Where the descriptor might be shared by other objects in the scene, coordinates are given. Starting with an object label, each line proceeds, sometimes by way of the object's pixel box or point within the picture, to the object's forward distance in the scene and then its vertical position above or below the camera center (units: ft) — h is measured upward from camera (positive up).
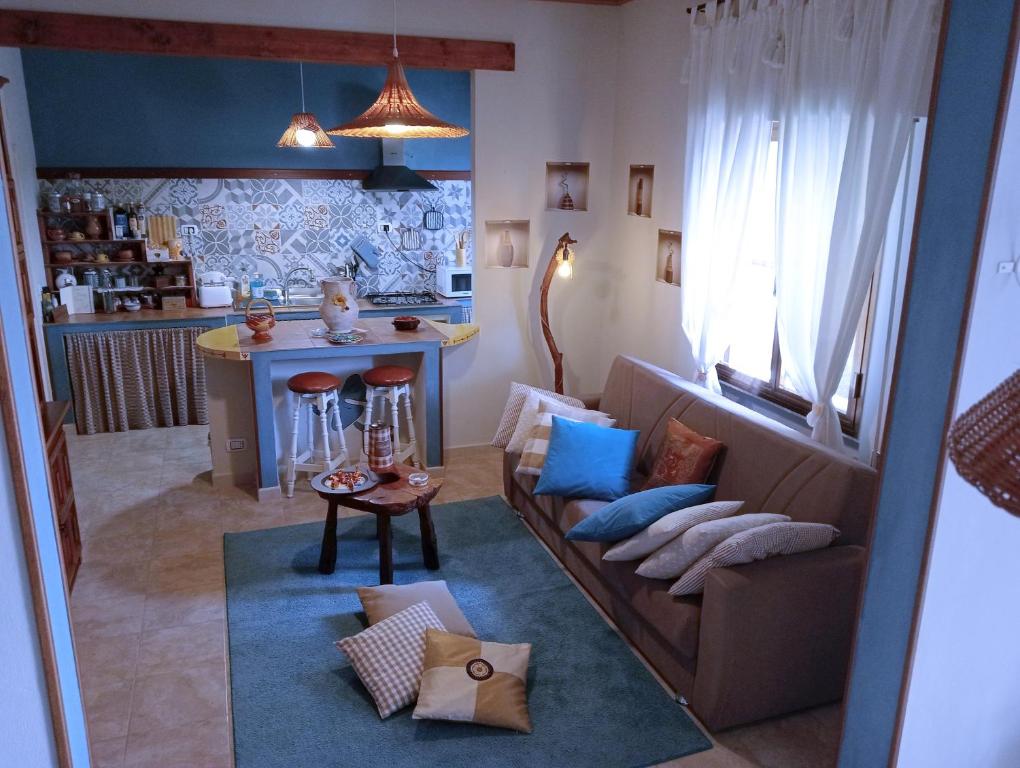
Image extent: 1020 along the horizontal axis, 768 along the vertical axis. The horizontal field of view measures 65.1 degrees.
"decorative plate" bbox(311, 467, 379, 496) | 12.42 -4.23
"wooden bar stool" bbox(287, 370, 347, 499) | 15.80 -4.06
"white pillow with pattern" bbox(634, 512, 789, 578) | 9.69 -3.98
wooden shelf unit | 20.66 -1.10
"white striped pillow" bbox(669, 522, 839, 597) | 9.26 -3.81
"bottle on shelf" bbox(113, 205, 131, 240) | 21.15 -0.41
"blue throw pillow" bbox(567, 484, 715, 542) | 10.94 -4.03
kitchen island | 15.84 -3.48
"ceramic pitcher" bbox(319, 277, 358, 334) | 16.40 -1.91
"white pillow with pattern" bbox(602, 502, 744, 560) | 10.24 -3.94
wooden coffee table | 12.23 -4.48
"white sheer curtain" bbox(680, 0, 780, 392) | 12.67 +0.99
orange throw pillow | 12.21 -3.71
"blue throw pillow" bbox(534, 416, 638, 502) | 12.92 -3.99
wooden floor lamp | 17.66 -1.33
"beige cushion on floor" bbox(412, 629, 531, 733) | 9.71 -5.75
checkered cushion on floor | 10.03 -5.65
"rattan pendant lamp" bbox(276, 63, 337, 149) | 18.51 +1.74
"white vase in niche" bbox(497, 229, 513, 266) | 18.19 -0.87
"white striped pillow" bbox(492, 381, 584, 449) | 14.90 -3.70
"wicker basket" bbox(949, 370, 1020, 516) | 3.37 -0.97
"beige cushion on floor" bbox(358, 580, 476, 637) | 11.43 -5.59
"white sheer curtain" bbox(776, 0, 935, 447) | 9.98 +0.74
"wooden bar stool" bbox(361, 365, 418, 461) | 16.52 -3.77
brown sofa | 9.23 -4.66
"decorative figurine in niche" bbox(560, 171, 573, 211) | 18.37 +0.27
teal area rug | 9.44 -6.09
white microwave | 23.08 -1.99
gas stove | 22.67 -2.49
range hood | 22.67 +1.00
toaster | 21.53 -2.17
